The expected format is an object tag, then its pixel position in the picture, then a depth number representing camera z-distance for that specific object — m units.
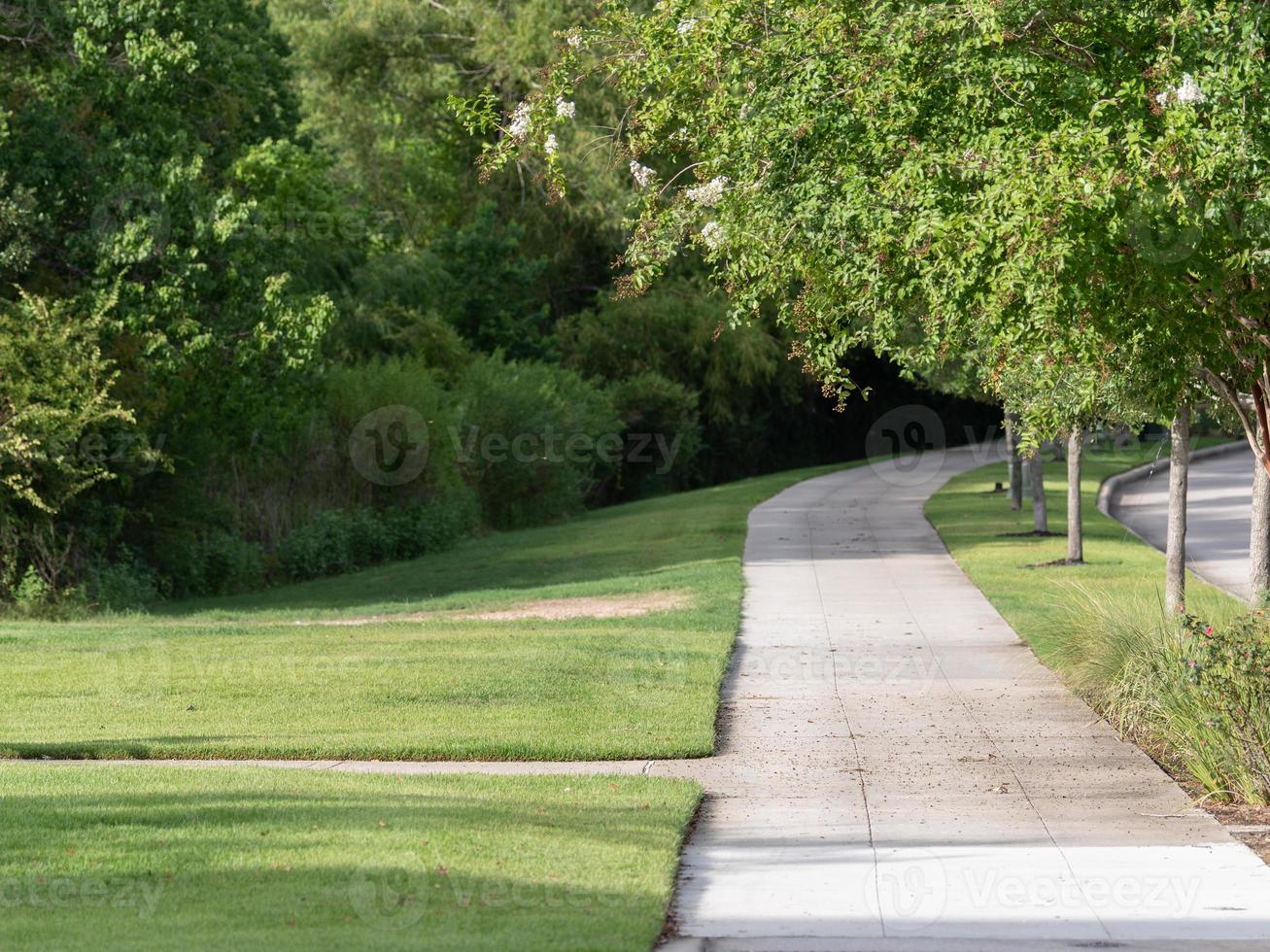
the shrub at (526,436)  34.25
